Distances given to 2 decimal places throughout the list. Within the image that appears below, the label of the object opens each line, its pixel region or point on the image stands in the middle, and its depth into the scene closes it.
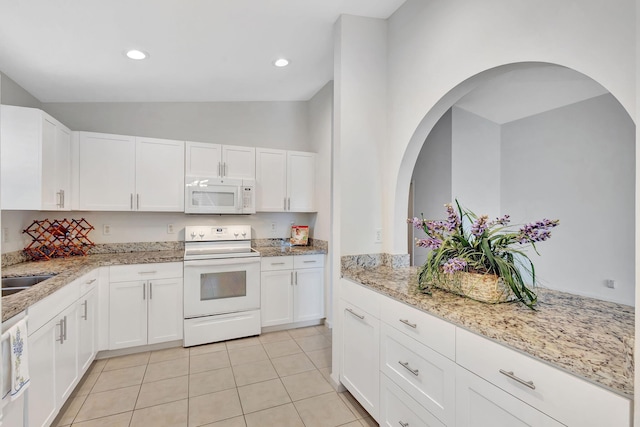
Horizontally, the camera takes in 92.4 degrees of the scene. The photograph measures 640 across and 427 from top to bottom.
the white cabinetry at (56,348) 1.61
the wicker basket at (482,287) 1.45
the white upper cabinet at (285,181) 3.62
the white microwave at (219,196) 3.25
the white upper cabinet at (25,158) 2.27
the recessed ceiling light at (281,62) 2.79
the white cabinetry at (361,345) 1.85
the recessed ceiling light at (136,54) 2.35
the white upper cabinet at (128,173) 2.89
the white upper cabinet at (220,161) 3.29
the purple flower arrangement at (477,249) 1.43
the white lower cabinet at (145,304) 2.74
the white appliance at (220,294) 2.97
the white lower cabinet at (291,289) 3.33
